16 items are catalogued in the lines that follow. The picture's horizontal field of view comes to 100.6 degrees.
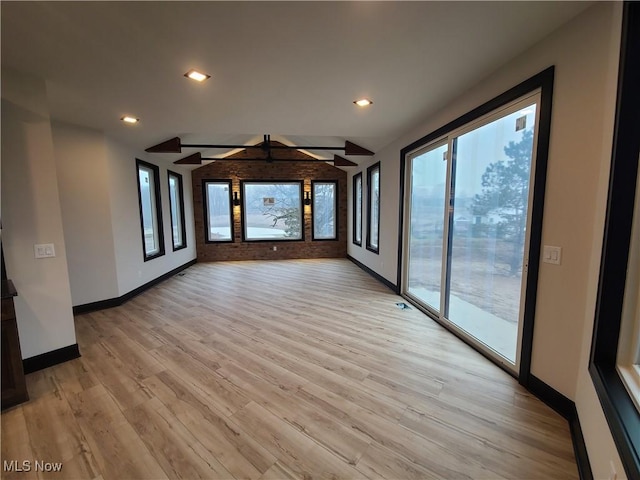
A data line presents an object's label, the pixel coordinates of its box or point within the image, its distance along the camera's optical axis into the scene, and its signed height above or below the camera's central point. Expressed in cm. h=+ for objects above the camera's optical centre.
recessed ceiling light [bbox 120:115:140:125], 339 +122
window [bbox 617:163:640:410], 132 -54
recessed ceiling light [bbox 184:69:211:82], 233 +123
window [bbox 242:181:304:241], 791 +4
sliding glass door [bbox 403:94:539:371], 225 -14
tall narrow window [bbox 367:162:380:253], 564 +10
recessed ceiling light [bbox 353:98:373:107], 296 +124
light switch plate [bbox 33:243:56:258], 242 -34
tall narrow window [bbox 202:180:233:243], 766 +4
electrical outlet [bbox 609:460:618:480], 107 -107
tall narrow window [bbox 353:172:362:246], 695 +7
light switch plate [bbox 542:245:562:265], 186 -32
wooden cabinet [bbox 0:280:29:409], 194 -108
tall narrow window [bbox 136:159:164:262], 500 +6
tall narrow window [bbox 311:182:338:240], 810 +5
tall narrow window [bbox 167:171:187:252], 632 +4
